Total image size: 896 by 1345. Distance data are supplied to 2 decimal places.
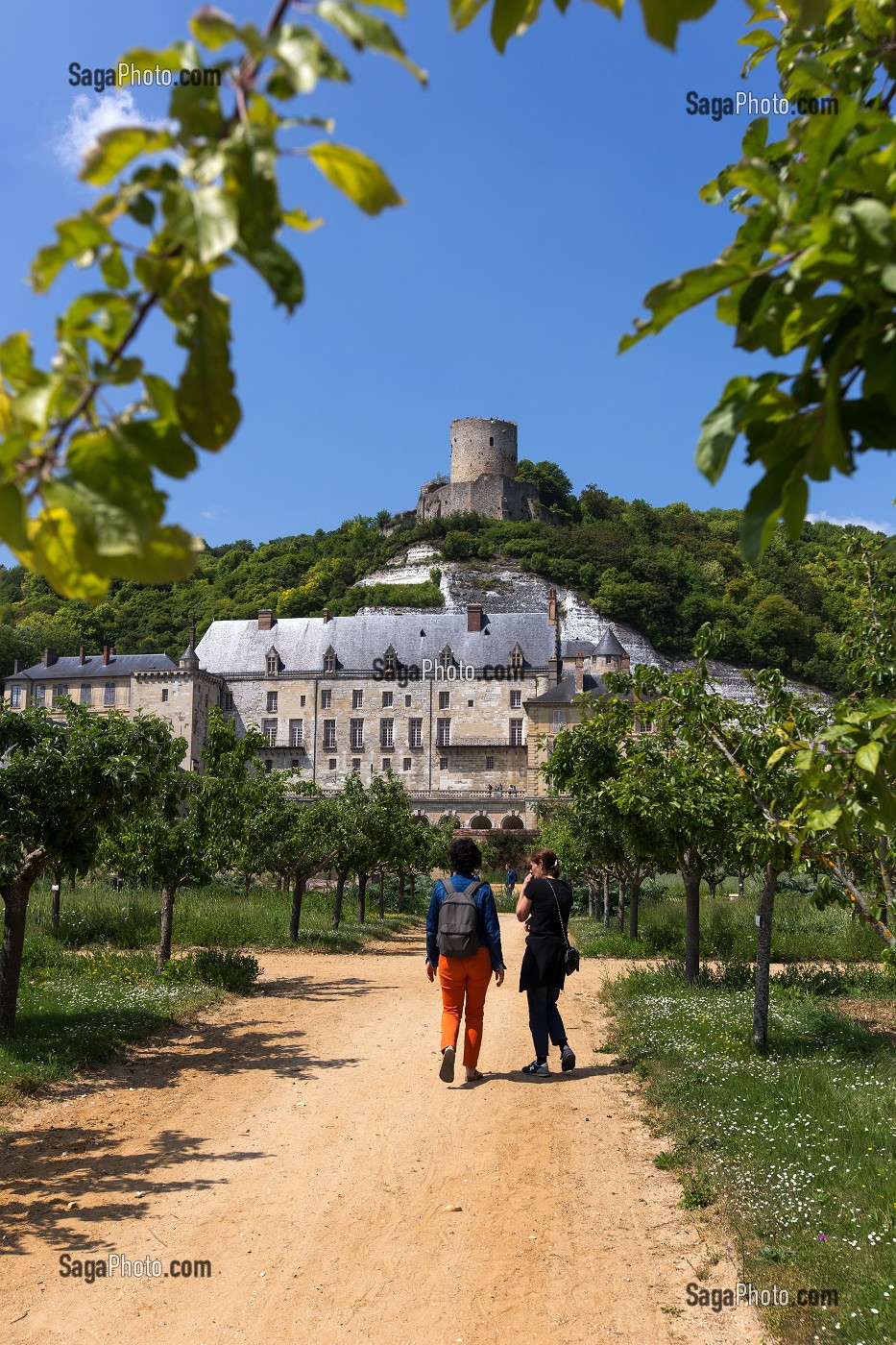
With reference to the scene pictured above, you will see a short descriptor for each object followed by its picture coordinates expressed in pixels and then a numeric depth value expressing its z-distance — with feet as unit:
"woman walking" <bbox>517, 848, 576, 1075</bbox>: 26.23
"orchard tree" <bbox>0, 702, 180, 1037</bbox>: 27.48
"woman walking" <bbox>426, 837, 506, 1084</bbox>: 24.36
